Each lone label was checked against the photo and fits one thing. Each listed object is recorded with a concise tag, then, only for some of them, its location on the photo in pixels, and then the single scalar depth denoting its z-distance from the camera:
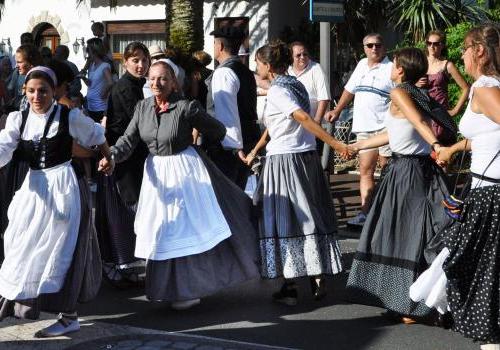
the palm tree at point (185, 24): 14.11
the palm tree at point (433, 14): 16.34
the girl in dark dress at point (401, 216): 6.38
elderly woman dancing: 6.77
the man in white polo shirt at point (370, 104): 9.66
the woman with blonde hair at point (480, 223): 5.18
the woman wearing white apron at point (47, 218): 6.09
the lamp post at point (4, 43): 25.24
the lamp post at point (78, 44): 23.86
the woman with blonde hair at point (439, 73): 9.85
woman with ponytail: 6.92
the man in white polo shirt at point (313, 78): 9.55
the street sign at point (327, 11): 10.24
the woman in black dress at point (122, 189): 7.68
